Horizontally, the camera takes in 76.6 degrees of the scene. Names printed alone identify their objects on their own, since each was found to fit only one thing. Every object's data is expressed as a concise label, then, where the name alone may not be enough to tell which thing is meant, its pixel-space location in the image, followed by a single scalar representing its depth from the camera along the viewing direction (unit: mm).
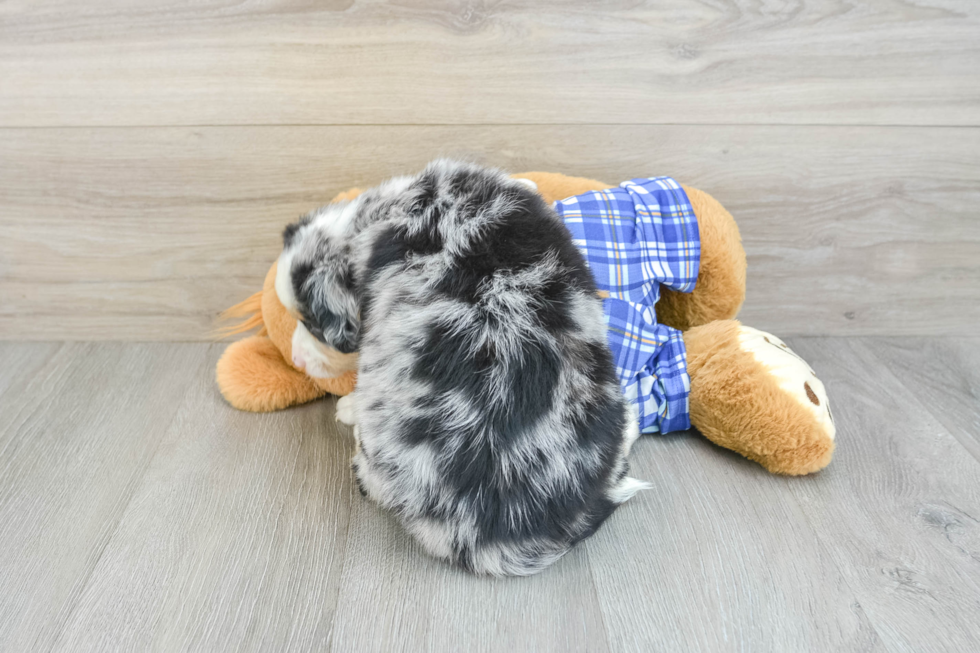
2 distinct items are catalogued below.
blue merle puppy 656
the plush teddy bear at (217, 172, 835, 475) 864
